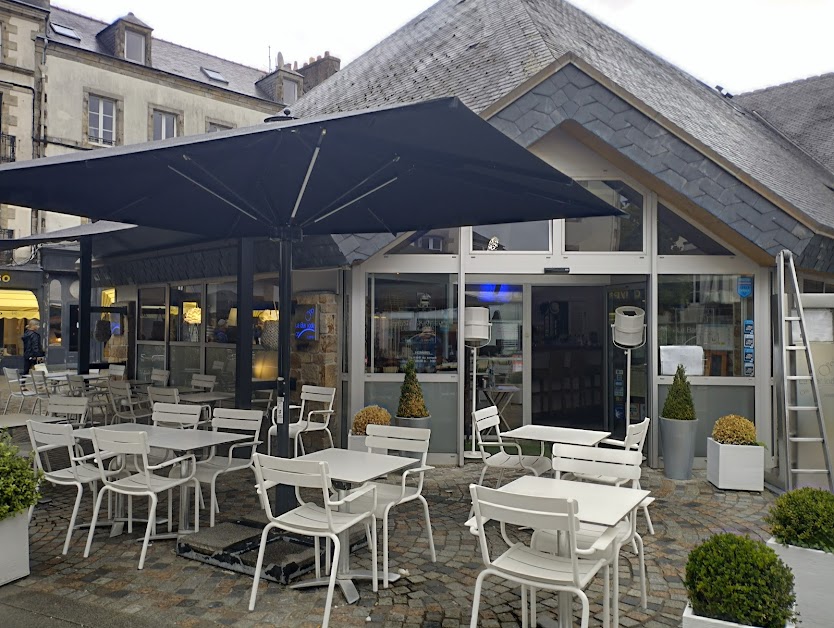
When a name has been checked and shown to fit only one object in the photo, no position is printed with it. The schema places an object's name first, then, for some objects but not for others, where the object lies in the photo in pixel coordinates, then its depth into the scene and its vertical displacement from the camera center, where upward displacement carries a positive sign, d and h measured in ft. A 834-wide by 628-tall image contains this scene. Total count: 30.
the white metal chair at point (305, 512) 13.43 -3.18
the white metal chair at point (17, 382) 37.93 -2.52
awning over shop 76.28 +3.71
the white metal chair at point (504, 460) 21.12 -3.73
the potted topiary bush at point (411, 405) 27.20 -2.61
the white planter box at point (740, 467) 24.71 -4.56
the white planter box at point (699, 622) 10.09 -4.11
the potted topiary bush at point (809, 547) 12.26 -3.71
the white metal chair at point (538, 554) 10.73 -3.57
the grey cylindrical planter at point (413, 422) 27.09 -3.24
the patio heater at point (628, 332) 27.73 +0.24
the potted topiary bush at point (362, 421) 26.32 -3.11
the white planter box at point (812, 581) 12.22 -4.26
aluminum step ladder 23.35 -1.80
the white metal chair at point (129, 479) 16.48 -3.05
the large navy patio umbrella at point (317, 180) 12.78 +3.66
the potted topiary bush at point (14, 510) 15.12 -3.71
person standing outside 57.62 -0.43
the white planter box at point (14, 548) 15.19 -4.58
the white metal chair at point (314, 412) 26.94 -2.87
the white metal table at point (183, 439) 17.84 -2.71
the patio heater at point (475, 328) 28.84 +0.41
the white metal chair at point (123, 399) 31.78 -2.85
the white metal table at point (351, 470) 14.52 -2.88
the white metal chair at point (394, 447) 15.99 -2.81
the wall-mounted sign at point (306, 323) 30.63 +0.67
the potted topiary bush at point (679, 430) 26.35 -3.46
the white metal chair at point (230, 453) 18.92 -3.24
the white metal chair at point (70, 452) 17.43 -2.92
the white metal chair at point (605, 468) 13.50 -2.89
